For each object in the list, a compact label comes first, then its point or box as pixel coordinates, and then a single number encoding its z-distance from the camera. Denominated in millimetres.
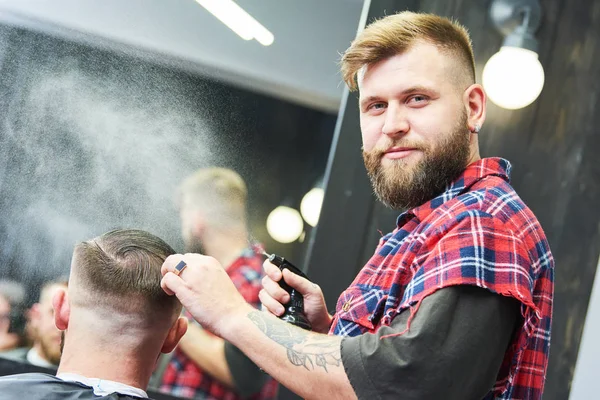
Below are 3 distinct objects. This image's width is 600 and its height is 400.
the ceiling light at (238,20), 2238
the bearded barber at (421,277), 1327
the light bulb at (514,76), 2533
